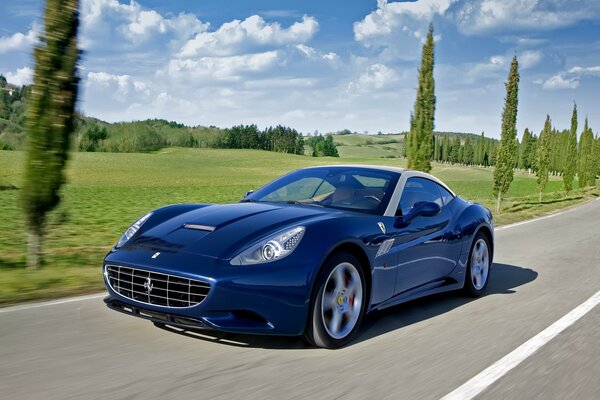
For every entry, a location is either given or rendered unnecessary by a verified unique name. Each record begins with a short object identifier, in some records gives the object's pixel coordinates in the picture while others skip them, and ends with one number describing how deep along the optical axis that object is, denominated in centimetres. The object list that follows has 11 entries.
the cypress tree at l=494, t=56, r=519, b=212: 3044
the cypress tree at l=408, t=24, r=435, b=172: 2417
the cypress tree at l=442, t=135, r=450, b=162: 14735
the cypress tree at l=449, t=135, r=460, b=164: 14488
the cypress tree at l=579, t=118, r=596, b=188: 6744
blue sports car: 444
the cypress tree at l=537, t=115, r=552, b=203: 4569
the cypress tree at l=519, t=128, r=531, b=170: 11375
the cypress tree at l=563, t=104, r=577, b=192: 5772
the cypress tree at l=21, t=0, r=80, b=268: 788
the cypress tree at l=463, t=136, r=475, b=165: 14325
